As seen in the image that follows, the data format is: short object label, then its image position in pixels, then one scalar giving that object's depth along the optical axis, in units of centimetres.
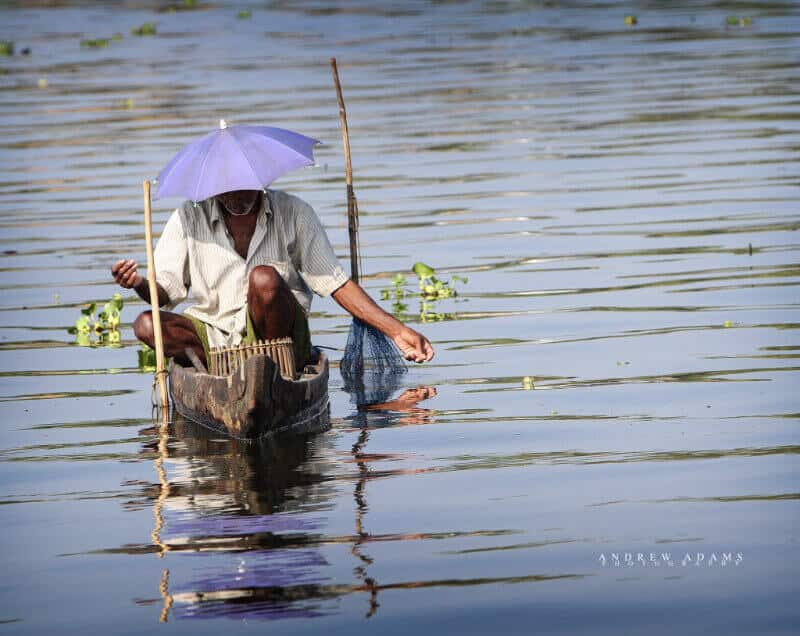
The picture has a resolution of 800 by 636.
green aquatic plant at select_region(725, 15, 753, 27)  5759
